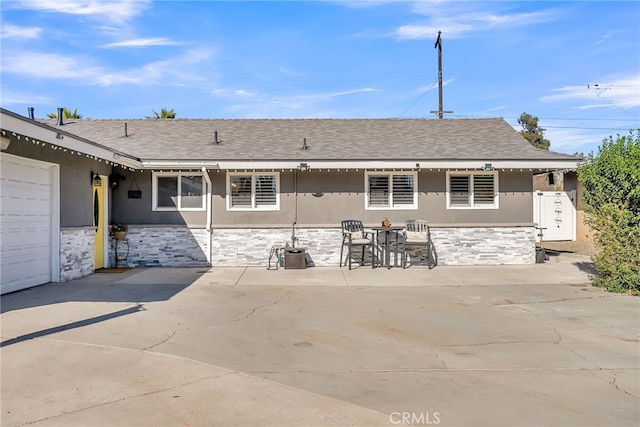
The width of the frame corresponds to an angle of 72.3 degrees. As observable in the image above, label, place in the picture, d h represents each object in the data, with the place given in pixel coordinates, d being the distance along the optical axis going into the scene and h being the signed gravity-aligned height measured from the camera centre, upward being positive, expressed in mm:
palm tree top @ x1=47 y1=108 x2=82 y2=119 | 19525 +4612
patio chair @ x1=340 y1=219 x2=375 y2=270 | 10895 -735
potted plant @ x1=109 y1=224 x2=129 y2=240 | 11156 -548
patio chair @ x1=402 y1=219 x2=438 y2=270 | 10938 -758
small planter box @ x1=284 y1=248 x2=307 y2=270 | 10938 -1227
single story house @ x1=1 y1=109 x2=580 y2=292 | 11016 +301
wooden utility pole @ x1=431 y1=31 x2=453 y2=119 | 23172 +7850
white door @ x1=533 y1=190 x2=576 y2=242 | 15430 -242
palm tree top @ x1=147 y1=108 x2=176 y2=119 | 22688 +4997
